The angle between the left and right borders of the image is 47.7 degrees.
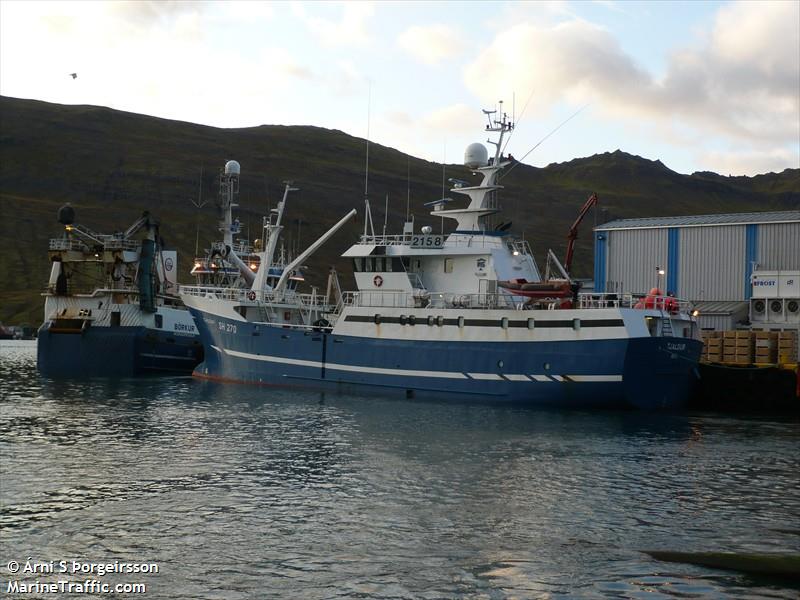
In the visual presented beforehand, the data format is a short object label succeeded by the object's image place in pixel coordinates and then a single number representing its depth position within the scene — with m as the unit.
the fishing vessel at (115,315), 52.44
